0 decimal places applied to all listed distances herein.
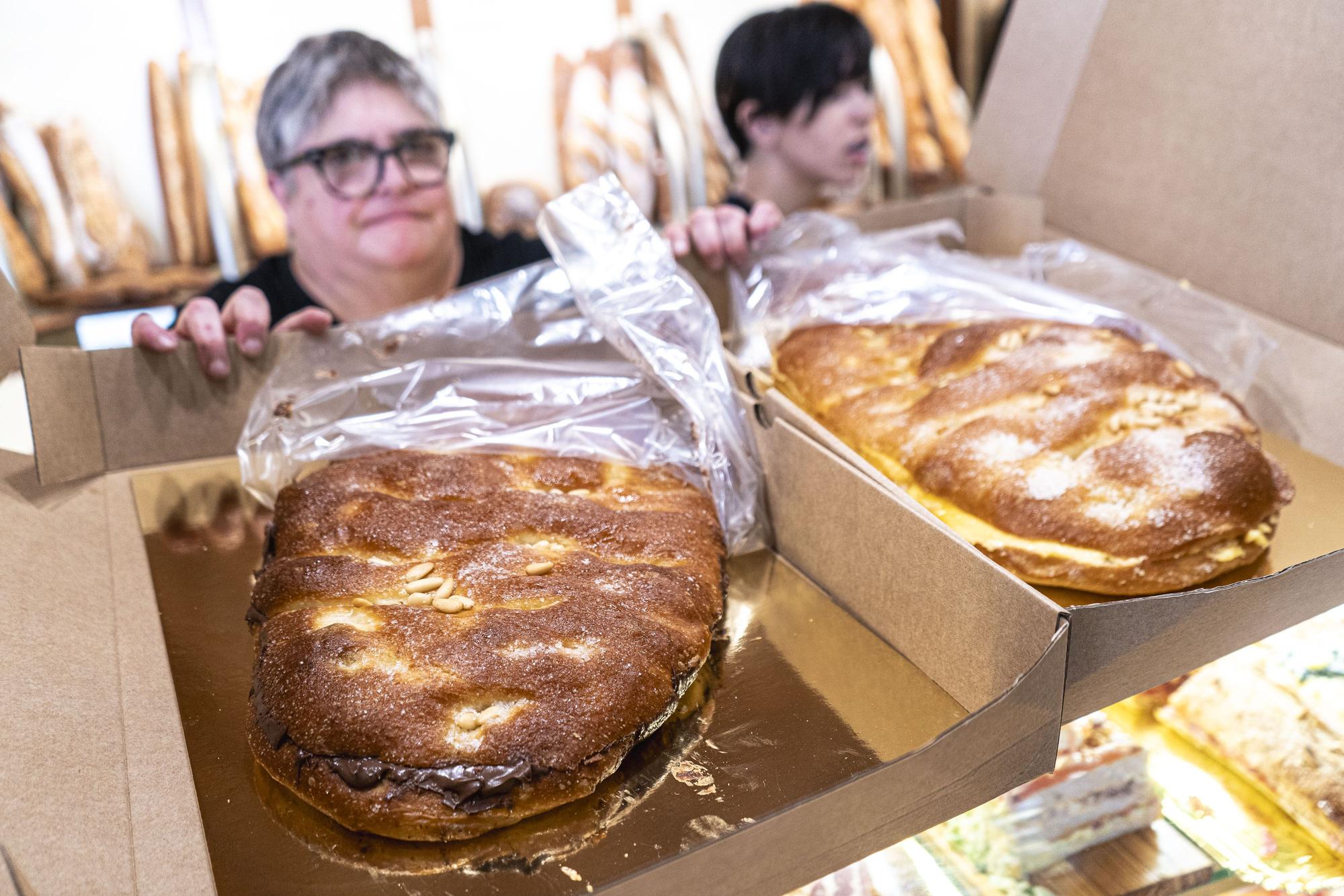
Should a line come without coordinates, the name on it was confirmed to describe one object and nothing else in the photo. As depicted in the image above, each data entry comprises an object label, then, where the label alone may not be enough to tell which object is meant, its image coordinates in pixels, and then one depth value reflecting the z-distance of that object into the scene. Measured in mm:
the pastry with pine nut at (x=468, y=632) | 919
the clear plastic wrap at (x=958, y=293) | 1638
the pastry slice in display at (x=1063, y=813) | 1146
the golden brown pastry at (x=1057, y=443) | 1193
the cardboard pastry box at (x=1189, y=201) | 1057
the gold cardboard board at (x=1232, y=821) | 1119
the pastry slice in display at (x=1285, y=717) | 1155
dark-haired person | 2305
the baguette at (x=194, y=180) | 2270
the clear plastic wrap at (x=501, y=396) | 1395
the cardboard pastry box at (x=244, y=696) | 834
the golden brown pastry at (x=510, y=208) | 2535
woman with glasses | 1881
